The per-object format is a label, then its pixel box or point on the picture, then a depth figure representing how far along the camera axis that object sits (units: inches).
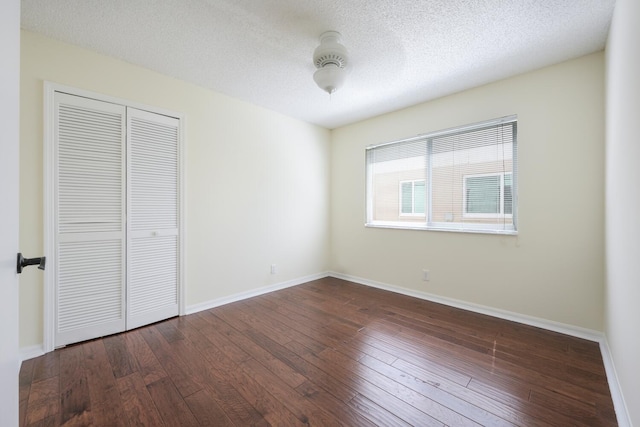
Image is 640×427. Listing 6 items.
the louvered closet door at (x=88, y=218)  85.4
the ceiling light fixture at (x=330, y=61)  81.0
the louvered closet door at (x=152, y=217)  99.1
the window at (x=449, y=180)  109.7
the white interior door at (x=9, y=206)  28.4
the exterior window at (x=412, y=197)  136.7
